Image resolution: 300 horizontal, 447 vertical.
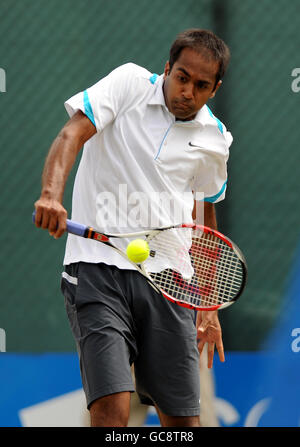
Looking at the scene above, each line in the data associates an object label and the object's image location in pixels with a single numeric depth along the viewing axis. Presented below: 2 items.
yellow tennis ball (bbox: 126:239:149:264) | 5.07
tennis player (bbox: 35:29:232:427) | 5.16
